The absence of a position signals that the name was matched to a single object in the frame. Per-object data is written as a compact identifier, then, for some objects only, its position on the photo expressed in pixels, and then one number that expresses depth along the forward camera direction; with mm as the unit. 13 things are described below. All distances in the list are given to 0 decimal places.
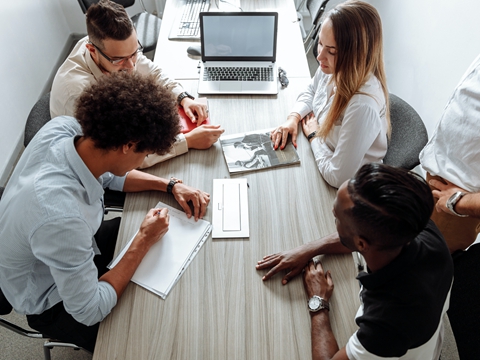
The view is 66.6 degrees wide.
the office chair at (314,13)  2461
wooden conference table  1094
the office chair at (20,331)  1229
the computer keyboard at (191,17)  2316
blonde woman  1407
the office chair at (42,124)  1562
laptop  1922
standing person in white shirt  1370
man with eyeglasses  1583
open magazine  1592
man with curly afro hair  1054
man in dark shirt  885
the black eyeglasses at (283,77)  1979
